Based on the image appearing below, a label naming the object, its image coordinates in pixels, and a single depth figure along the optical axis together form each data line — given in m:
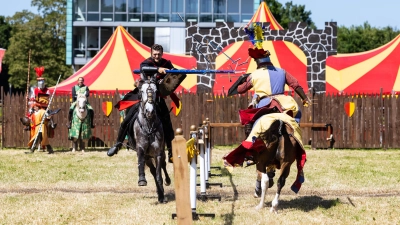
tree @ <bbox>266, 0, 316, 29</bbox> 82.44
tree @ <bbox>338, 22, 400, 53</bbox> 79.19
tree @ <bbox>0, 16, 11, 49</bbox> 92.65
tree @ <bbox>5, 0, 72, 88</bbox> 65.62
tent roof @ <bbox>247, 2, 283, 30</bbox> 33.84
